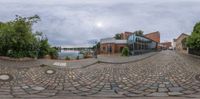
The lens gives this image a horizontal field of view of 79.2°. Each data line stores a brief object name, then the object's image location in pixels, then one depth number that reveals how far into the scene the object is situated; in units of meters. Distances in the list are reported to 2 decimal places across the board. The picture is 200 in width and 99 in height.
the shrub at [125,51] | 8.57
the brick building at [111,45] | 9.50
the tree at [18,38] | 4.80
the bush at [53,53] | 6.09
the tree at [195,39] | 8.01
